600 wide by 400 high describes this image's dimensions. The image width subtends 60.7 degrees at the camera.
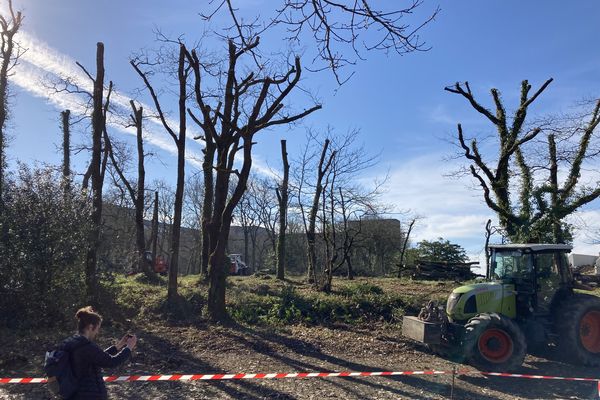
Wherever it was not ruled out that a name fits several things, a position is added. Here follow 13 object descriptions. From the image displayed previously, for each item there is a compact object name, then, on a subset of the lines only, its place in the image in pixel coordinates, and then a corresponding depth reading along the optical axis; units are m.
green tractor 9.55
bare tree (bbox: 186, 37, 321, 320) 13.45
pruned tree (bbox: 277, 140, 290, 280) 25.03
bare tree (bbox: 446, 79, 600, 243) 21.55
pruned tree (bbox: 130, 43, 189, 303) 16.28
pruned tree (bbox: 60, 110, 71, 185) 30.59
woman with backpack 4.62
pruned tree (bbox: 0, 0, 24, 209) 20.81
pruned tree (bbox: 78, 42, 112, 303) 14.07
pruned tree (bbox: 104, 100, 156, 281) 25.17
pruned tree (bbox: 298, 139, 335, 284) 22.68
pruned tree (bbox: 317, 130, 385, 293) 18.49
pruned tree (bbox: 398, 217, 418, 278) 39.56
